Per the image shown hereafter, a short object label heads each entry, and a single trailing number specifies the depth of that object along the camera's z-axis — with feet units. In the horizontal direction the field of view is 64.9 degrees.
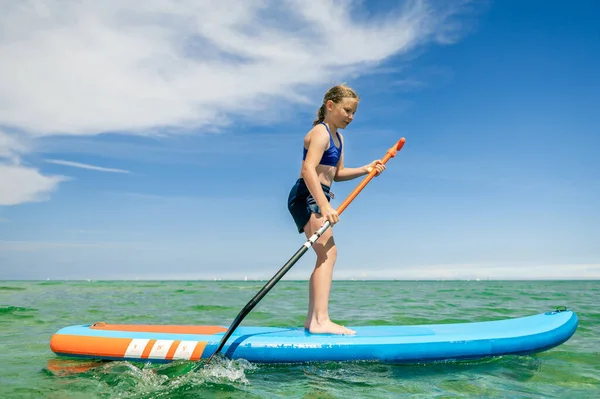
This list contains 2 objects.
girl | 13.35
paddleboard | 13.14
